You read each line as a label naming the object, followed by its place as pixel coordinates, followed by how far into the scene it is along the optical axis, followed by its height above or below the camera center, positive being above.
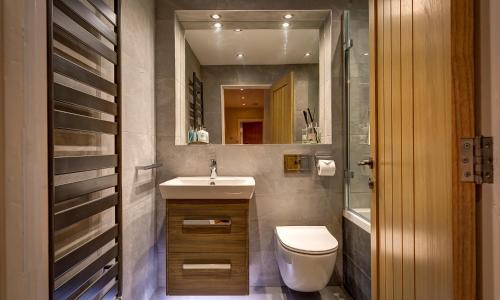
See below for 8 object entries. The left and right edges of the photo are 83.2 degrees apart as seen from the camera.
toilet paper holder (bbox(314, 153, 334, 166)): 2.25 -0.07
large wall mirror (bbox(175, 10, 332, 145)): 2.31 +0.58
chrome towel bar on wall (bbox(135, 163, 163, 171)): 1.80 -0.12
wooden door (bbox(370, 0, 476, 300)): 0.72 +0.00
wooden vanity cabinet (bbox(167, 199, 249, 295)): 1.84 -0.64
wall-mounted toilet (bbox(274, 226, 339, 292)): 1.69 -0.68
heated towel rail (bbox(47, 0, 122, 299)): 0.92 +0.01
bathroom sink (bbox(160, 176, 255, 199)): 1.78 -0.27
